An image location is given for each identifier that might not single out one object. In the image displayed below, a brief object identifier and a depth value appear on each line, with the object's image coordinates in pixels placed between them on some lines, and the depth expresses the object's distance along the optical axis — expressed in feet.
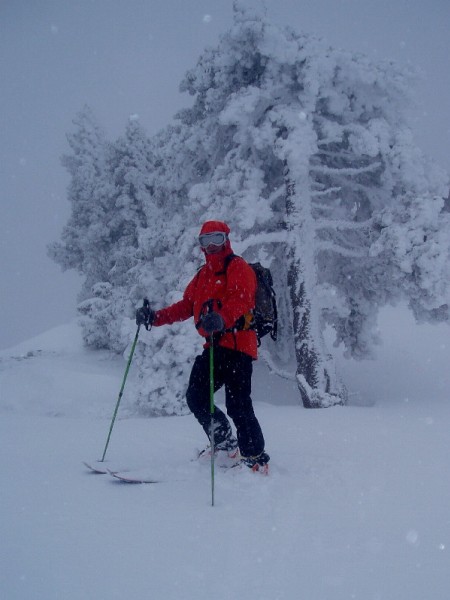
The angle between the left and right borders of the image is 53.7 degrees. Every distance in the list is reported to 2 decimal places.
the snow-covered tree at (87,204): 69.51
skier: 13.78
